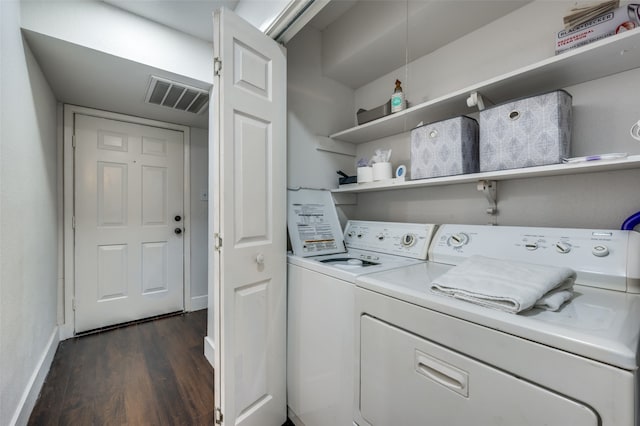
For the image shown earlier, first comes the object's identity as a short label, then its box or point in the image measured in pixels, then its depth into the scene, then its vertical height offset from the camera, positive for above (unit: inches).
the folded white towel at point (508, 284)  27.5 -8.1
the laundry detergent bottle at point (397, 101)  61.1 +25.9
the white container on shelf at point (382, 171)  64.2 +10.2
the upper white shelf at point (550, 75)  36.6 +22.3
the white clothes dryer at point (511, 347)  21.5 -13.3
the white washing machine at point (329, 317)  44.3 -19.6
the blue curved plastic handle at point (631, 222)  37.9 -1.2
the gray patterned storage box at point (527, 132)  39.0 +12.7
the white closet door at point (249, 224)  47.0 -2.3
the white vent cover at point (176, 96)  78.2 +37.7
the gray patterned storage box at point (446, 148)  49.6 +12.6
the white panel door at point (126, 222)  96.7 -3.9
